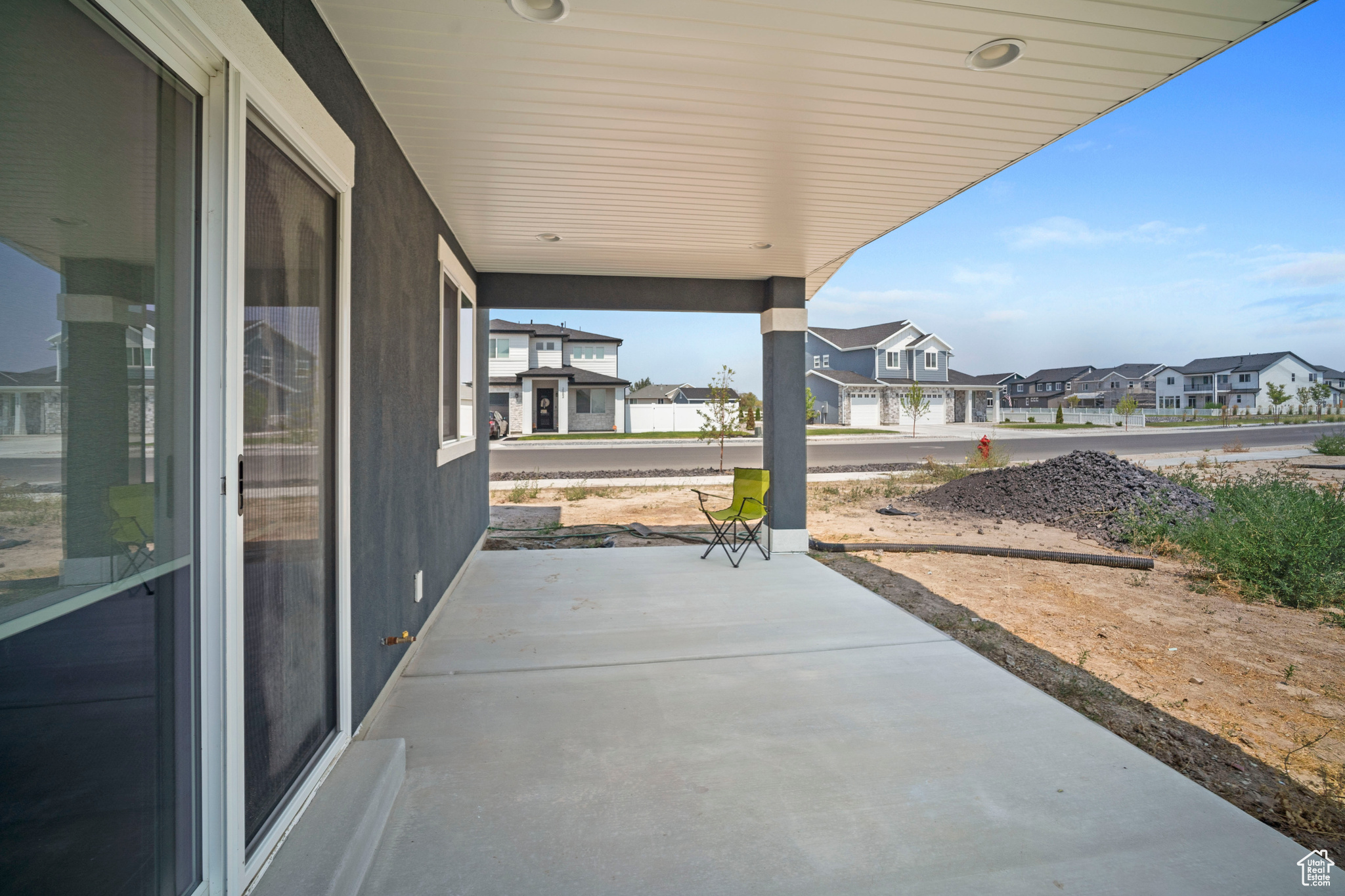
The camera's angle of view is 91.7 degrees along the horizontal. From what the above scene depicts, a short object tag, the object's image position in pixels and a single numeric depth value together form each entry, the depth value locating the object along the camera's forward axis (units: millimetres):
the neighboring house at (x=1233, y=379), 50875
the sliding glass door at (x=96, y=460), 953
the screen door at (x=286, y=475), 1696
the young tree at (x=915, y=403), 25516
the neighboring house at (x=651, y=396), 30672
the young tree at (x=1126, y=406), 33469
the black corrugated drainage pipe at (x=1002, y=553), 5930
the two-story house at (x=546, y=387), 25641
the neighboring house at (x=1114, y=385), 55094
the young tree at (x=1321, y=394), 40344
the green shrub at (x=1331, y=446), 14828
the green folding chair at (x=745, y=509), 6004
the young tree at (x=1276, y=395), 40781
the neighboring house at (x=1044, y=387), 61188
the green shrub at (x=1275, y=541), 4973
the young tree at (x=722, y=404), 15641
